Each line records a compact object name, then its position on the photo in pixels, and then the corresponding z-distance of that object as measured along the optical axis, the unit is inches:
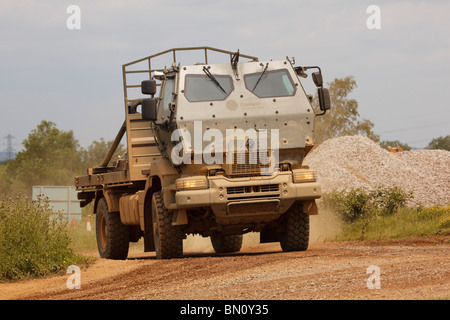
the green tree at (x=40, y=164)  2394.2
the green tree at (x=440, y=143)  2680.9
